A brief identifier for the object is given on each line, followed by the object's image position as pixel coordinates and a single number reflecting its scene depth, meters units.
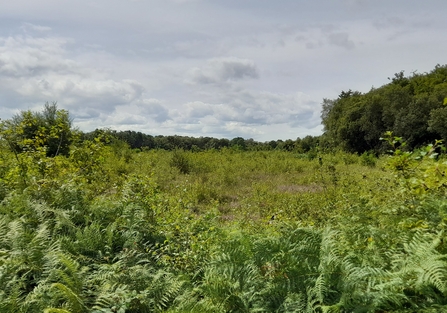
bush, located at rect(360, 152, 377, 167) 16.88
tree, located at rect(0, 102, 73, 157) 6.10
